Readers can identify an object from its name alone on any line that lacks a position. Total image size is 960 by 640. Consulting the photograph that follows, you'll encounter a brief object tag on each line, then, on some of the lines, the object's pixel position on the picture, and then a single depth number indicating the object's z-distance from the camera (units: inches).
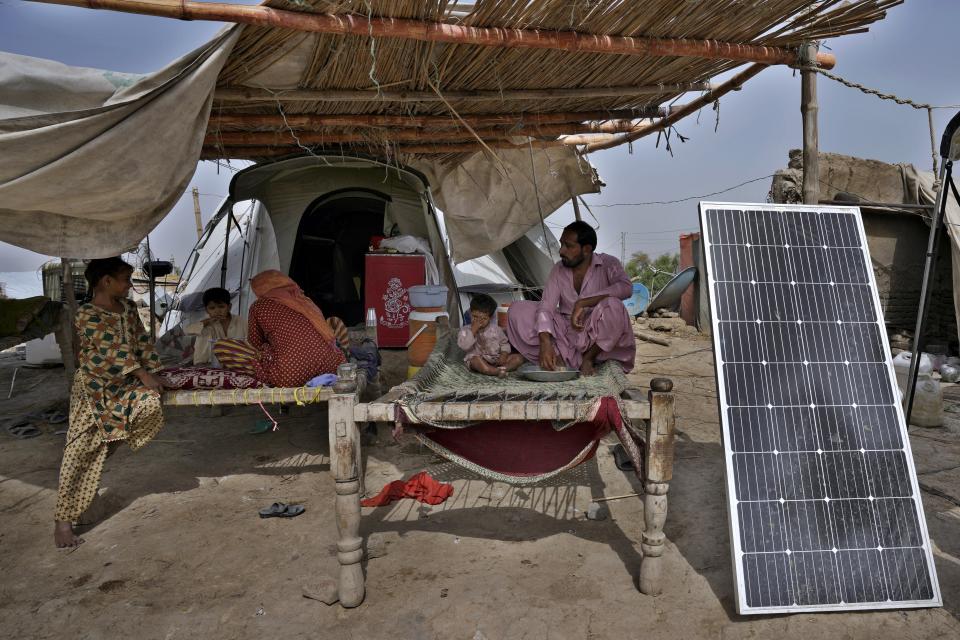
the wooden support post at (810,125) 135.3
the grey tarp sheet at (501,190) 241.4
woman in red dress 146.7
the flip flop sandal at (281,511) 128.0
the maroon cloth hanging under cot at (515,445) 106.4
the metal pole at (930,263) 119.0
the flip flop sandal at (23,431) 183.3
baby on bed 160.7
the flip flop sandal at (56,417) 195.0
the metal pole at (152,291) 226.9
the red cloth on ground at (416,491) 133.2
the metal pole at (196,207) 822.5
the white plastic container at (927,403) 178.7
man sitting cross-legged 152.5
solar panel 88.5
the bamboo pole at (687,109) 157.6
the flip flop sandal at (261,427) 185.0
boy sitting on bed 185.6
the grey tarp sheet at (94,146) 102.7
